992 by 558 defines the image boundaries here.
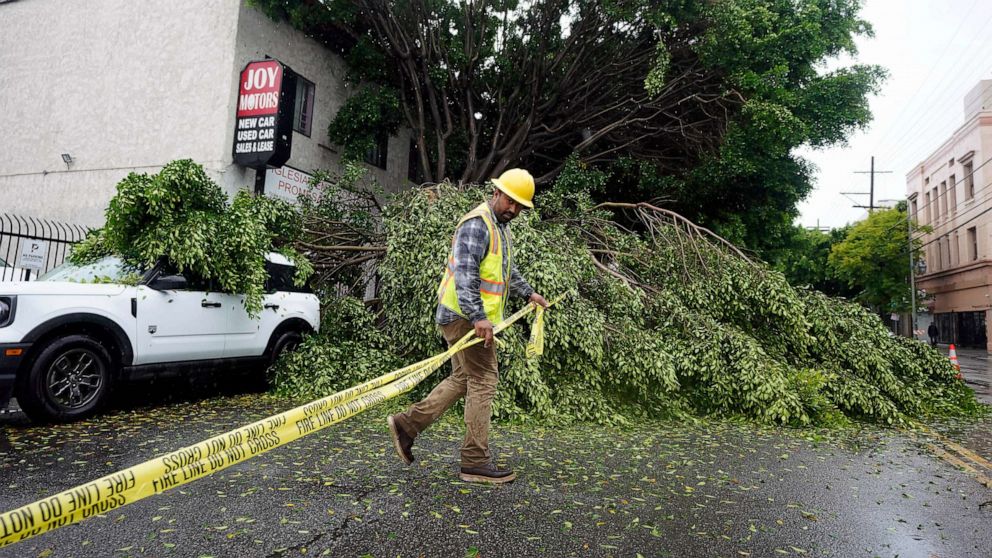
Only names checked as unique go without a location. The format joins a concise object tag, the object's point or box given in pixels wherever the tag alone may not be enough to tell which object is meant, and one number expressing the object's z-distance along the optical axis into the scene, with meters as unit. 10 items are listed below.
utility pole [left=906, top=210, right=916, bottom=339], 36.28
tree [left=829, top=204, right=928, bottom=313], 39.25
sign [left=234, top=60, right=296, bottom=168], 11.79
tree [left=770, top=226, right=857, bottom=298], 46.00
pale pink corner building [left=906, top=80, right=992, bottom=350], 36.75
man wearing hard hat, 4.21
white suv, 5.57
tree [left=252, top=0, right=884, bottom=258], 13.09
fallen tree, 7.12
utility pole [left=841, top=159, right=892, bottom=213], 46.83
